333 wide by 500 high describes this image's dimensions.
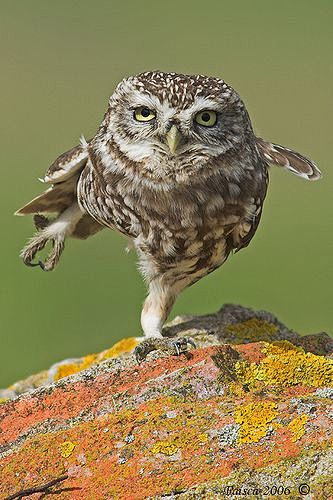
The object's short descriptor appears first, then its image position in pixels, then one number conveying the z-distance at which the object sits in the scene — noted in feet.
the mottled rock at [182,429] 24.45
